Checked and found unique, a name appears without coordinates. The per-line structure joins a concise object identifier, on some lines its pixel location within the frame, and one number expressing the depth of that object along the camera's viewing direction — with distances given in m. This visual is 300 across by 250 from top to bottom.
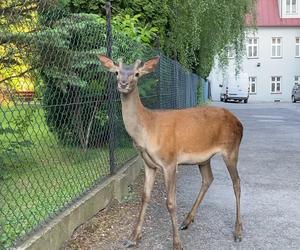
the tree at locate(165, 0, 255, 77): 15.41
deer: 4.98
